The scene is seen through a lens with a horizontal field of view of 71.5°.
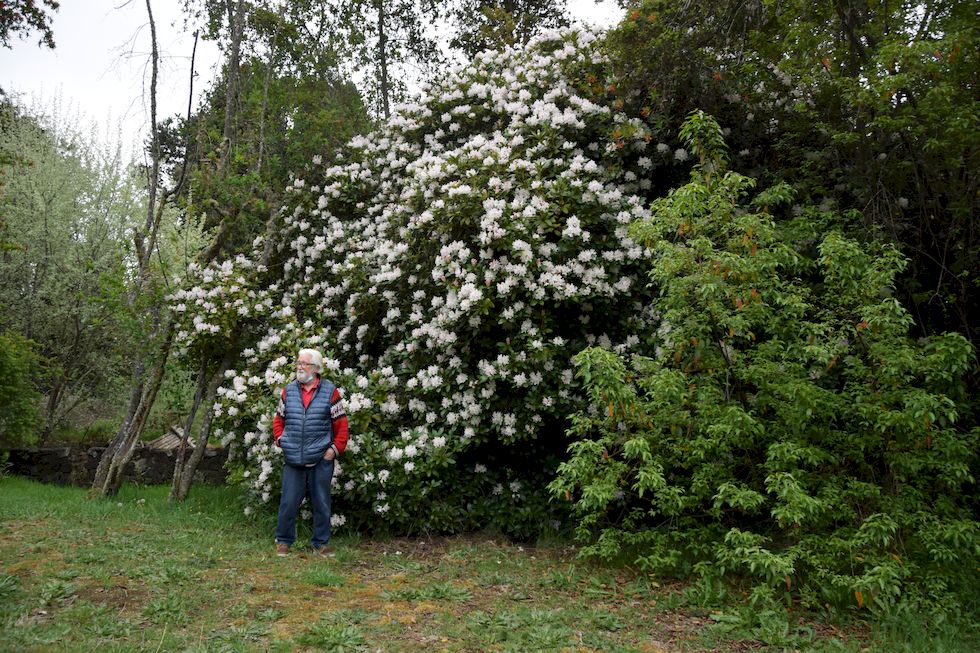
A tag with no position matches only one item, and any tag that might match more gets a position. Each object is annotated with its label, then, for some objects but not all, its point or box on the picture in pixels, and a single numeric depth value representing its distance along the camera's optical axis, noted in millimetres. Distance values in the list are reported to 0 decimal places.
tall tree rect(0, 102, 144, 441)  11781
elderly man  5473
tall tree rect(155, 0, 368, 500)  8242
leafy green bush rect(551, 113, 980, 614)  4328
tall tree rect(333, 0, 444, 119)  12102
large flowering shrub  6023
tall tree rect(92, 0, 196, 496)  7977
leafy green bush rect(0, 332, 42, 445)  9570
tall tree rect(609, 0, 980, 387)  5449
